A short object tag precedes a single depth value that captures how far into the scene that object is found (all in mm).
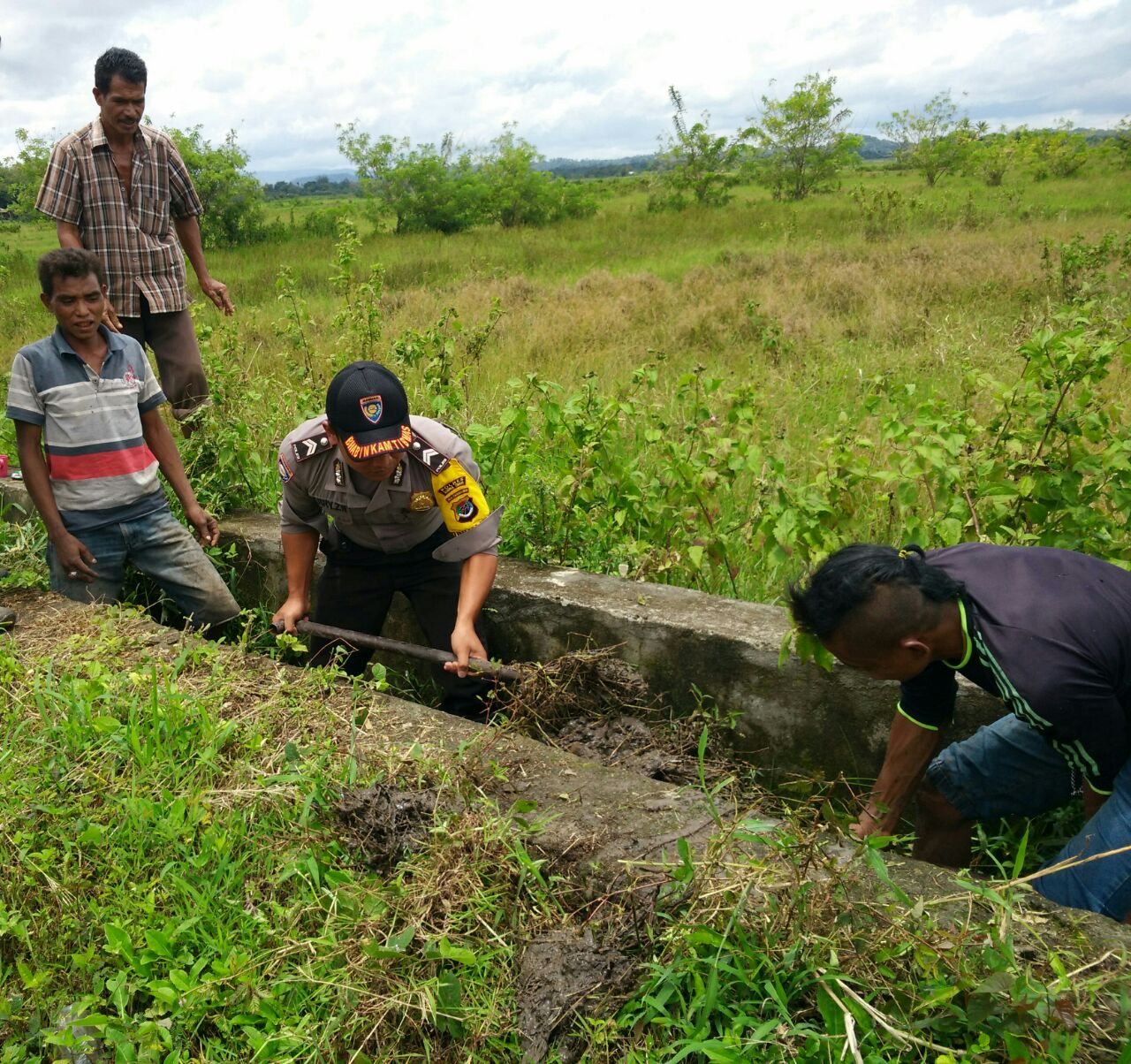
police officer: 2736
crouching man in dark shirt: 1832
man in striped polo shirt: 3230
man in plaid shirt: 3975
